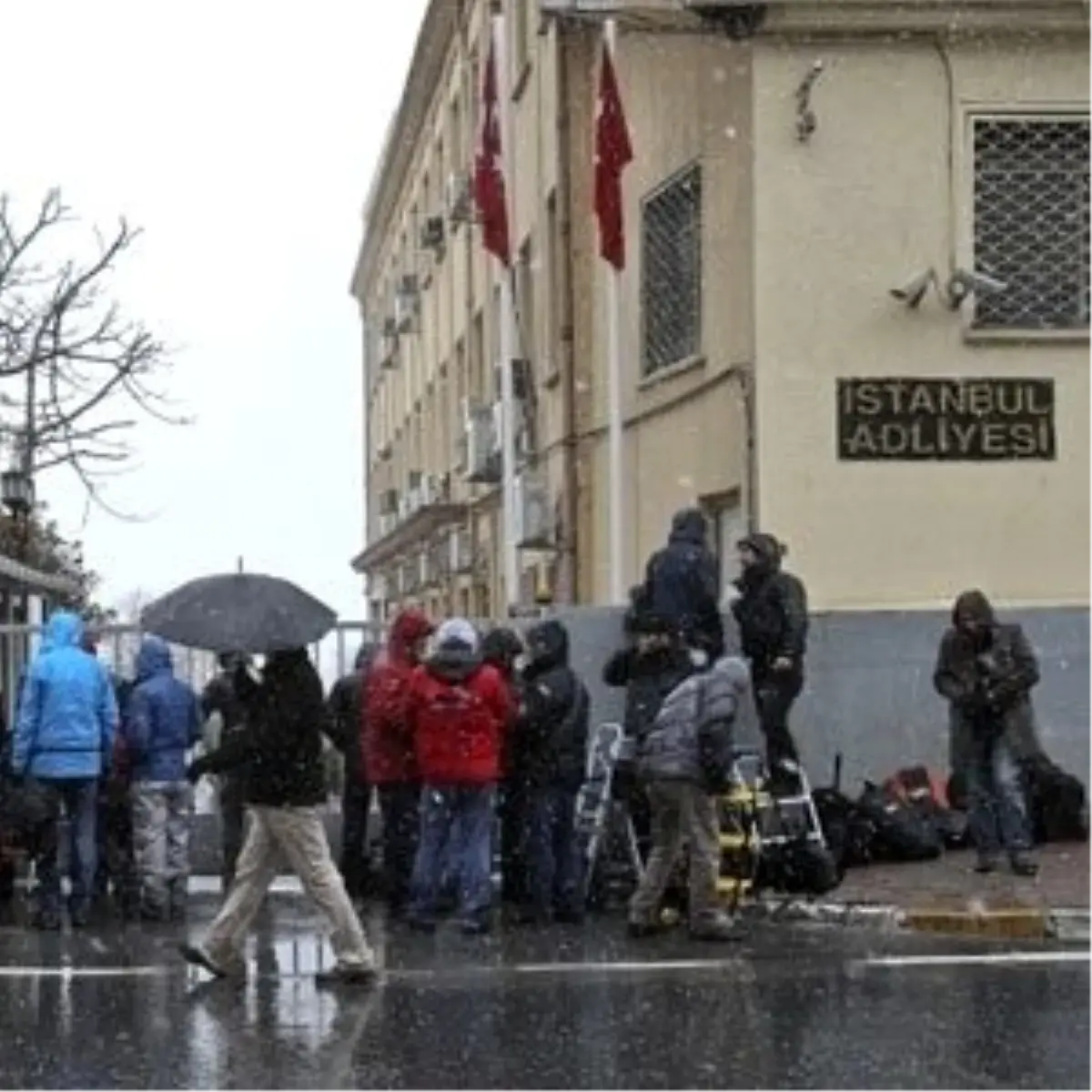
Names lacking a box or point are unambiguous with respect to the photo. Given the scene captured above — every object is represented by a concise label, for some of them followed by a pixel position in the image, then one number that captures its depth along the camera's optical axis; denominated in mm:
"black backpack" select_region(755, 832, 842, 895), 15422
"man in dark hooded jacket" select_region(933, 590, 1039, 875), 15836
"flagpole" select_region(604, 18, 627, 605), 21156
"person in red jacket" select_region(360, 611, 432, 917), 15492
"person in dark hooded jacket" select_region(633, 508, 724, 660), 16328
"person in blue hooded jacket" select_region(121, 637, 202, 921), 15859
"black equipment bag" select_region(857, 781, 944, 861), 16547
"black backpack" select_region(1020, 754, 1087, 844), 17188
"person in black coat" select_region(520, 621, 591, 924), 15242
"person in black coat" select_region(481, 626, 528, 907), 15391
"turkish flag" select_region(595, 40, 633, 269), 20188
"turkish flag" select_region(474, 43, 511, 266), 23000
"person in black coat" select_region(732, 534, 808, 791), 16422
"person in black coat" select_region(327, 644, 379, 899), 16484
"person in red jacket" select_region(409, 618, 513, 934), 14664
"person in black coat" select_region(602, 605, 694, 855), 15297
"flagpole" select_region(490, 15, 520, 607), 24375
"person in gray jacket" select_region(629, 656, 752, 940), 14008
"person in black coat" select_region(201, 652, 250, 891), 15766
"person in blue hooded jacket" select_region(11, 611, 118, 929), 15492
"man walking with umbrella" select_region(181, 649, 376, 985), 12719
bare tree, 35312
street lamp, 30453
